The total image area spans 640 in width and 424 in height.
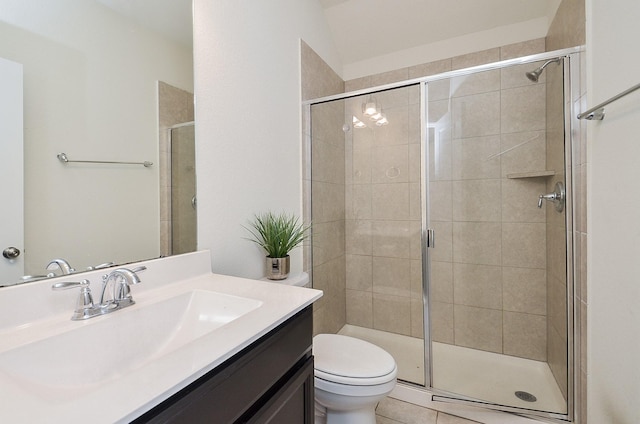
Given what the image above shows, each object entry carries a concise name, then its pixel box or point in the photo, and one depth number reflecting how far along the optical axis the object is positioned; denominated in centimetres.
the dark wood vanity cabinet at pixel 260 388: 48
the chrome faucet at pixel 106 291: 72
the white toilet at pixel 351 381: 115
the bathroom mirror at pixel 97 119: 73
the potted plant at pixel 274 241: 137
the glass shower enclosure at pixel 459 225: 160
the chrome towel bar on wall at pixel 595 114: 100
